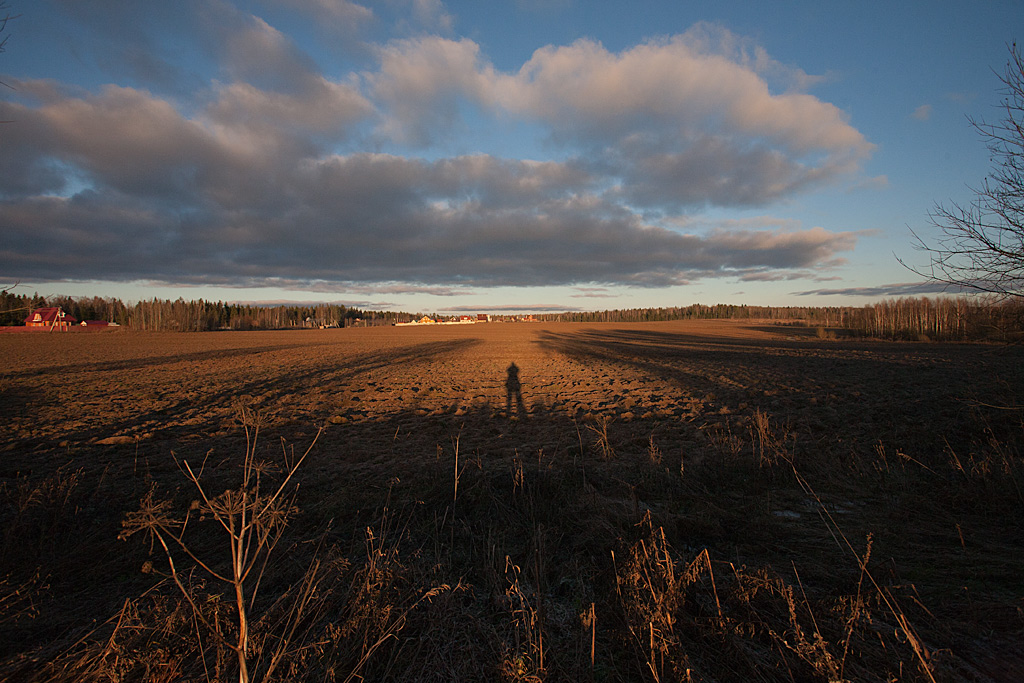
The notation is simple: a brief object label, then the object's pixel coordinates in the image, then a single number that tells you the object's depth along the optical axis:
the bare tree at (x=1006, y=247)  7.08
